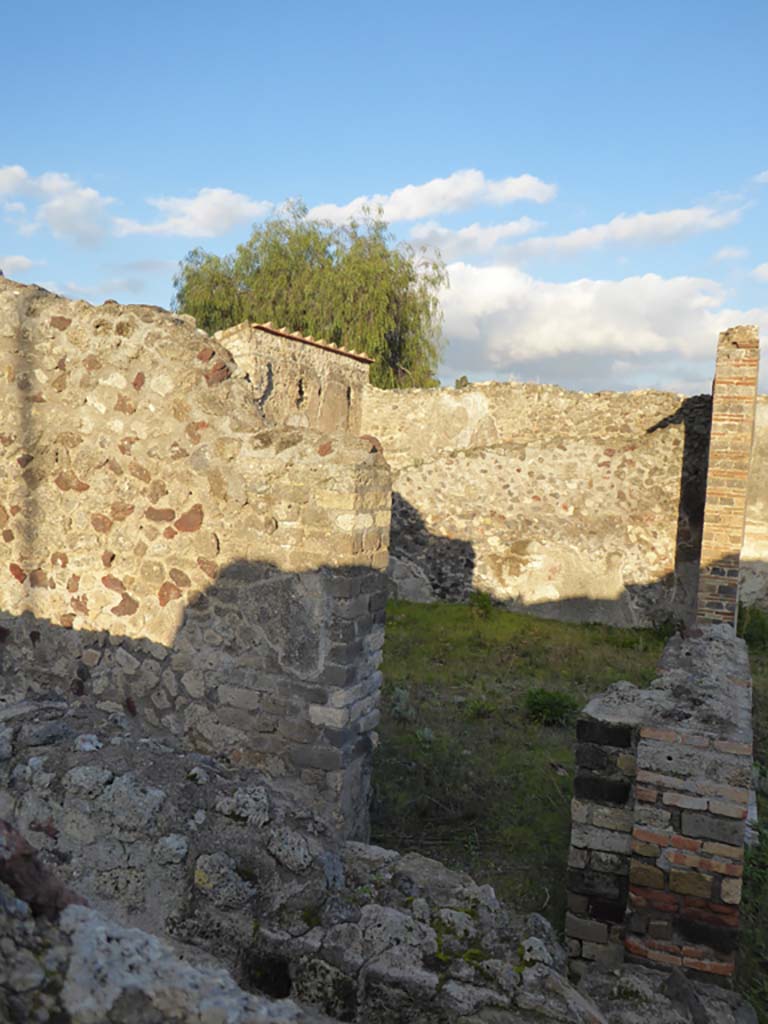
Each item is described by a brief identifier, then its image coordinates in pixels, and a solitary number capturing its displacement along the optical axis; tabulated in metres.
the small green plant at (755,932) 3.45
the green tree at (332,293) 21.77
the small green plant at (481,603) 11.09
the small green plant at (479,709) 7.03
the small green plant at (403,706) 6.68
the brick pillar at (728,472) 9.22
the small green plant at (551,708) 6.86
